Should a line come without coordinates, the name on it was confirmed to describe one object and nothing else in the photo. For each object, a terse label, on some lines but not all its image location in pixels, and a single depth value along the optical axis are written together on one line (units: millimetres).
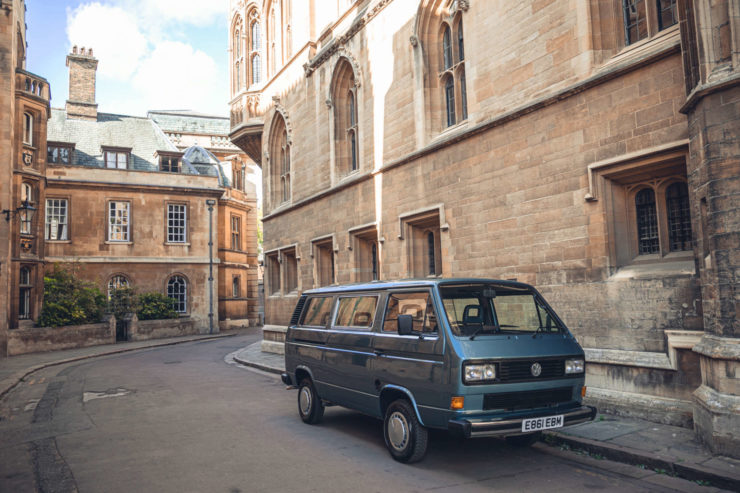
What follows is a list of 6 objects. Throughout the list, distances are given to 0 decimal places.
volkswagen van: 5805
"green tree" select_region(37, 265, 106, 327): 25078
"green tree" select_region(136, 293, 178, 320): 31047
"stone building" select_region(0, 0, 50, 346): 21062
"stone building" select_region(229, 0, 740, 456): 6496
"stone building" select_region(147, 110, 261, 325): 37938
